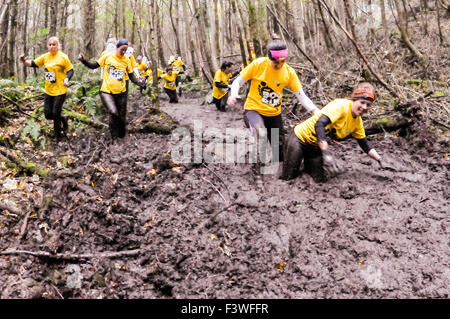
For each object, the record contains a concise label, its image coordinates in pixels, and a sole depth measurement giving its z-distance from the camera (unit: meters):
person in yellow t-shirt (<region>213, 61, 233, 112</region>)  11.05
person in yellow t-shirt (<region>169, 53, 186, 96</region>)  13.87
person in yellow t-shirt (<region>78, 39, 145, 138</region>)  7.16
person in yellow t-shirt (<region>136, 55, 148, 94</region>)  15.40
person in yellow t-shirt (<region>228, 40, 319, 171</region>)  5.41
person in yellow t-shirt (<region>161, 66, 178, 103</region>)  13.09
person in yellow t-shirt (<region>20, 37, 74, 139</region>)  7.04
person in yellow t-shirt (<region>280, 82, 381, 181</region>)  4.85
